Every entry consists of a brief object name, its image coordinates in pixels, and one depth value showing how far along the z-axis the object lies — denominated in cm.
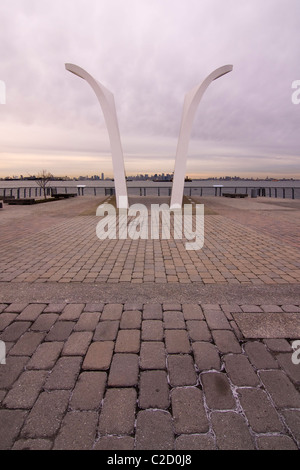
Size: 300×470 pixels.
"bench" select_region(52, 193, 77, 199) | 2359
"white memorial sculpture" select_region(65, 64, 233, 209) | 1473
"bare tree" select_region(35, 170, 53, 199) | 2604
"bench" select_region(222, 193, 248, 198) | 2549
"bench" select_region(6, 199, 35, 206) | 1742
